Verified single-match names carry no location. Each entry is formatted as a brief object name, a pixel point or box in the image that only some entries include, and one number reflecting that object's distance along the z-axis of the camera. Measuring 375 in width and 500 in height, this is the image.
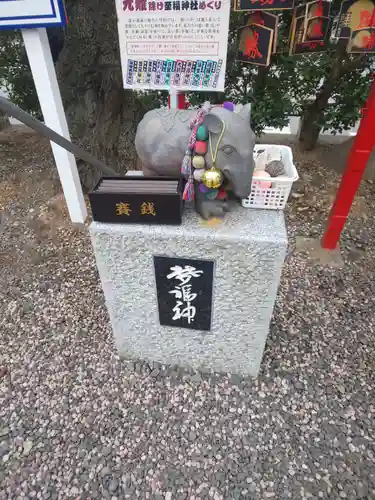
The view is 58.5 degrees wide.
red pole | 2.77
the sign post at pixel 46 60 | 2.51
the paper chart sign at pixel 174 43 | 2.37
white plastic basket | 1.88
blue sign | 2.49
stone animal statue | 1.66
